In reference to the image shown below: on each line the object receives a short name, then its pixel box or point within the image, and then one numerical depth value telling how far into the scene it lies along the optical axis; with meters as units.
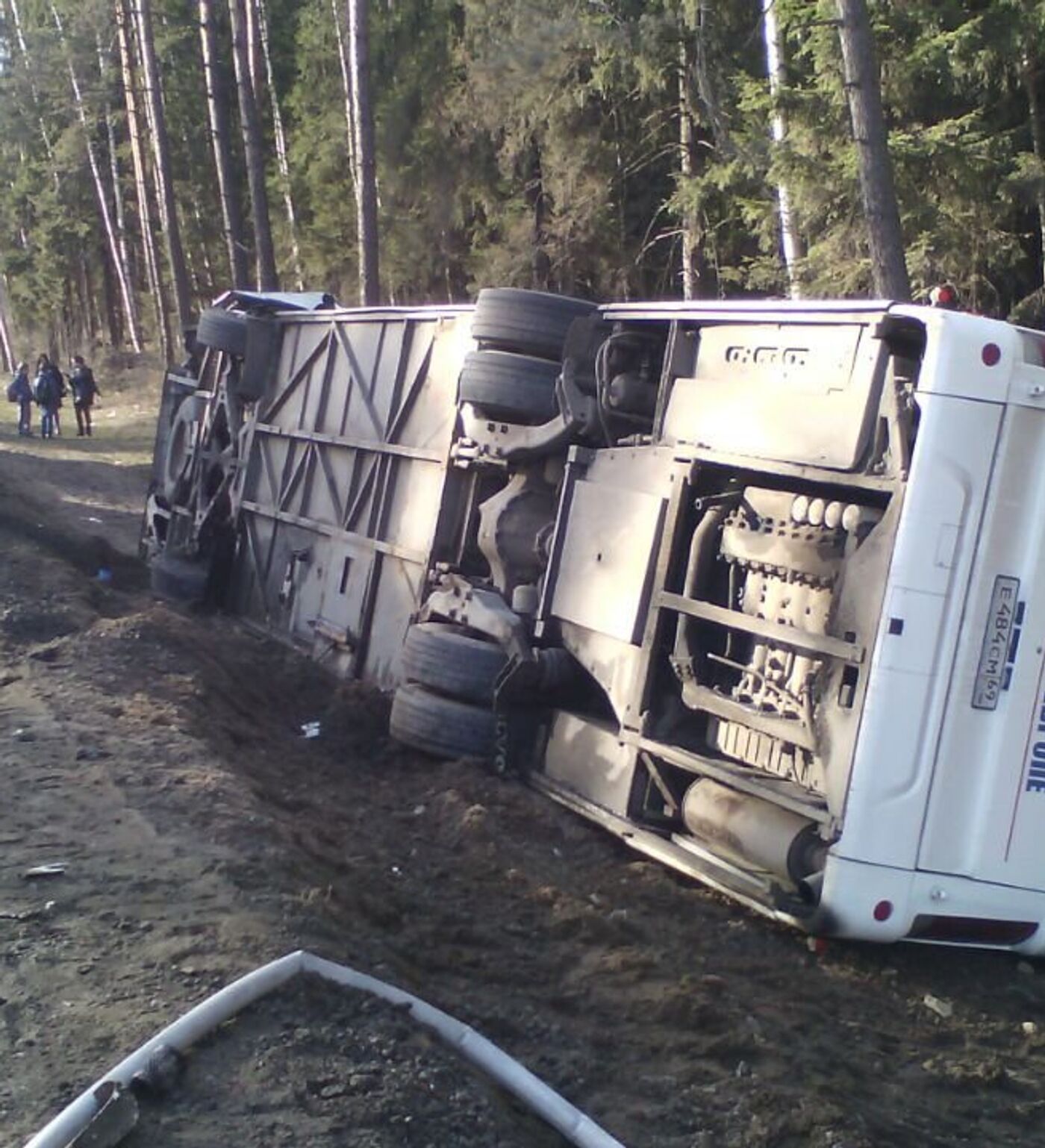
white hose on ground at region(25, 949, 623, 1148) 3.42
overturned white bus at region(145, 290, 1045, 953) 5.11
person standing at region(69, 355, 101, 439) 29.86
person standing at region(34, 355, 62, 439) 28.59
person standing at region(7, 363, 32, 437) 29.20
